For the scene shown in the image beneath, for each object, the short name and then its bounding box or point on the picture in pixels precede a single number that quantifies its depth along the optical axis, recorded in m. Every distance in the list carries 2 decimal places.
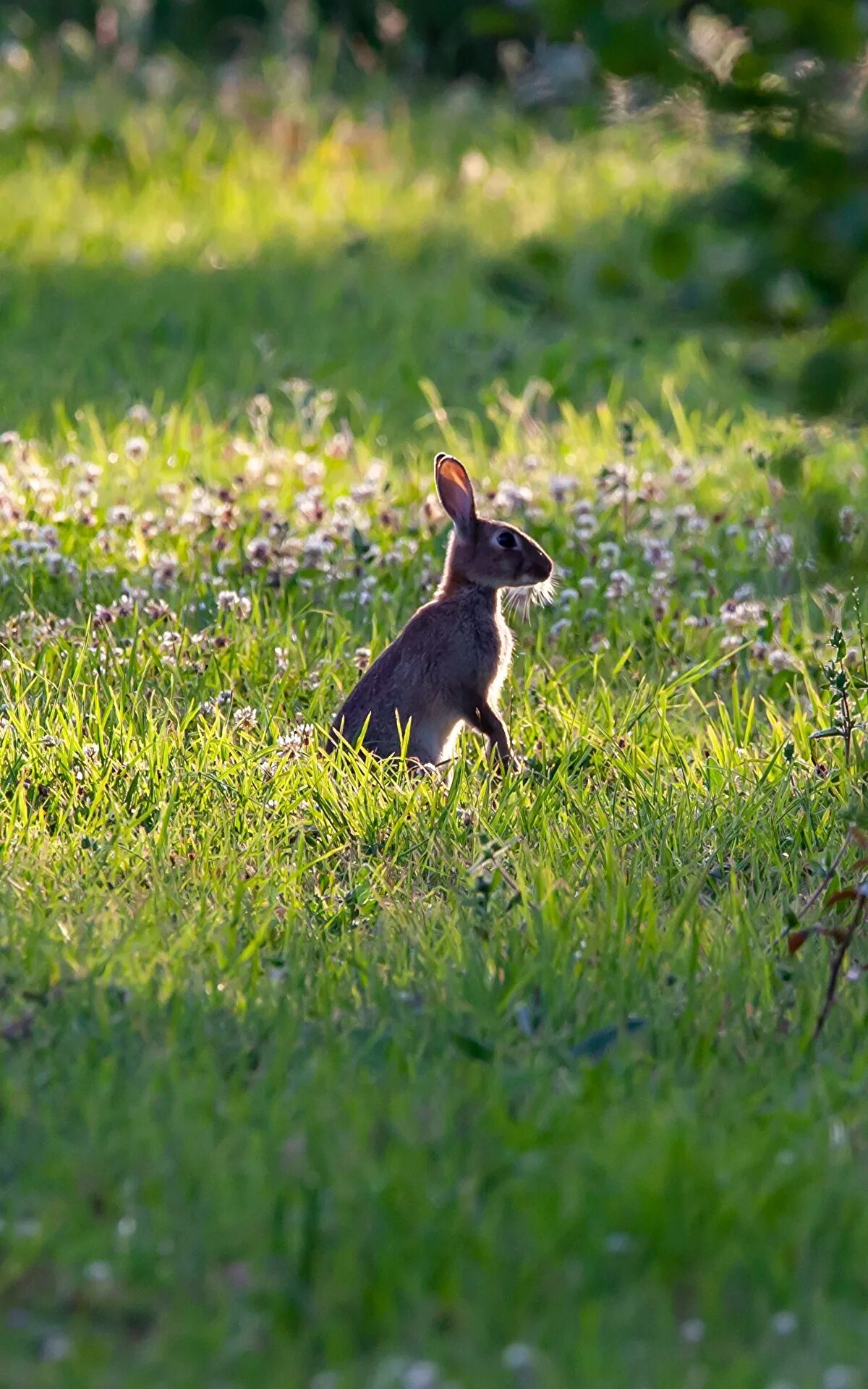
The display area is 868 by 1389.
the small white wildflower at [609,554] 14.62
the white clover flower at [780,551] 14.97
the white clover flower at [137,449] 16.05
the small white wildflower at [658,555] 14.54
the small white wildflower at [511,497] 15.42
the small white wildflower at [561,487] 15.60
